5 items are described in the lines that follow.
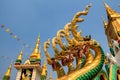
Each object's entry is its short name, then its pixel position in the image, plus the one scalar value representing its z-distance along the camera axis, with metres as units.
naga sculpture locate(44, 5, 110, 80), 6.21
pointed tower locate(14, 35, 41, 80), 12.17
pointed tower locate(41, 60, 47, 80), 11.75
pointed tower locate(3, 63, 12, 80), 13.17
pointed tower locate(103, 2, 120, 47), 14.69
